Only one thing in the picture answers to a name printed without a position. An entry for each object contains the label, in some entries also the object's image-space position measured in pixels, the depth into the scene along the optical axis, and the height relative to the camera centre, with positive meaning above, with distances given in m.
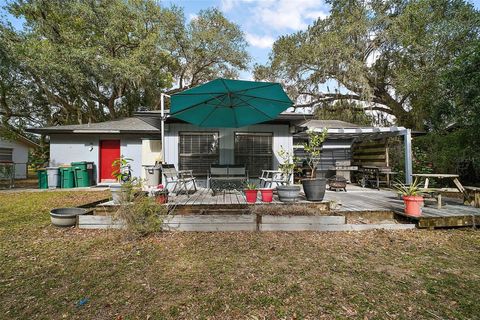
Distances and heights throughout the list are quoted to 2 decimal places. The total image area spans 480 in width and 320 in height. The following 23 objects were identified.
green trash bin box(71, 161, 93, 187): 10.73 -0.38
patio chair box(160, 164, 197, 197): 6.07 -0.36
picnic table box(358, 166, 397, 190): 8.08 -0.52
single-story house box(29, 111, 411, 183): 7.23 +0.65
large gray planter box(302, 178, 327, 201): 4.91 -0.55
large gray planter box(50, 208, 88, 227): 4.27 -0.94
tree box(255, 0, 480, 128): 10.16 +5.35
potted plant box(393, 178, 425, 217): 4.25 -0.75
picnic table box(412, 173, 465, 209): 4.92 -0.63
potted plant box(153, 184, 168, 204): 4.71 -0.62
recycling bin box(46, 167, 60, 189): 10.29 -0.51
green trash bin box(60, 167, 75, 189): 10.45 -0.53
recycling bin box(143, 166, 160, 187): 6.20 -0.30
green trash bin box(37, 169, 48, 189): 10.35 -0.59
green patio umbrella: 4.41 +1.27
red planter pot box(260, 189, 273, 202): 4.95 -0.70
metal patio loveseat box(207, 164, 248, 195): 6.52 -0.38
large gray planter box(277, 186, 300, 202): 4.82 -0.63
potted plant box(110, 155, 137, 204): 3.85 -0.33
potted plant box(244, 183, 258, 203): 4.89 -0.64
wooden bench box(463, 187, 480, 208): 4.97 -0.80
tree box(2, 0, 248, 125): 11.92 +6.36
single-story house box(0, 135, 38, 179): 15.96 +1.03
